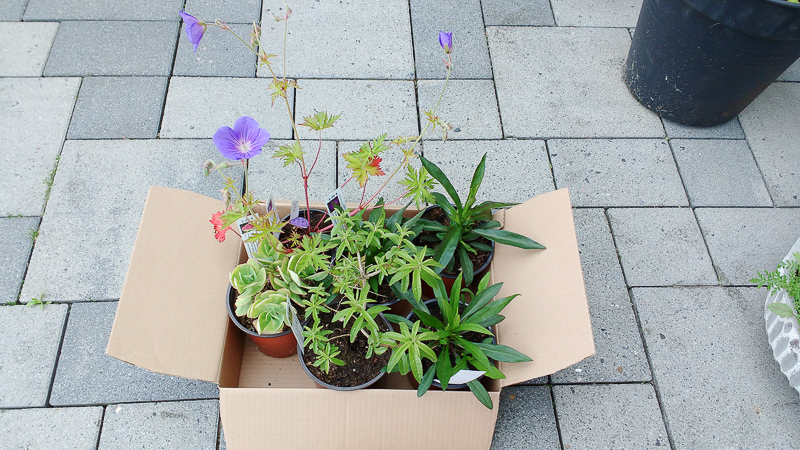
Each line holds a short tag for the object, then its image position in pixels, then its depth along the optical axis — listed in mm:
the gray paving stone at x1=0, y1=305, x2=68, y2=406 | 1691
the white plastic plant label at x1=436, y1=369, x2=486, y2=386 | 1362
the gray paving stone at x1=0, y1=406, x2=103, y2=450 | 1623
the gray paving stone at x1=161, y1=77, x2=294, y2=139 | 2273
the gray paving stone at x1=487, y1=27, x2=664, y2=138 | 2375
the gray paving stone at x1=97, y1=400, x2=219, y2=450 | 1633
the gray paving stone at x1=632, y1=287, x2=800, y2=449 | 1707
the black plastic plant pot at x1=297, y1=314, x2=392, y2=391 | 1392
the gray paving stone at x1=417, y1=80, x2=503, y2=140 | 2324
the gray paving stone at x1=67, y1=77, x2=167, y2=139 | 2246
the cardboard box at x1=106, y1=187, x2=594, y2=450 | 1355
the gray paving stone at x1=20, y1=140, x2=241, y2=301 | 1900
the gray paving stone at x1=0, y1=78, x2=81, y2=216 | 2078
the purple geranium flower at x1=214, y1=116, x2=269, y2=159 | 1174
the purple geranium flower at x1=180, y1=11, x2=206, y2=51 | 1171
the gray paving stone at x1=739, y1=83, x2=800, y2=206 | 2254
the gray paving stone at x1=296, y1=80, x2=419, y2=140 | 2295
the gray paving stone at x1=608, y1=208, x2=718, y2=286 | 1999
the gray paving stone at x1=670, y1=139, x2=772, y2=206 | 2207
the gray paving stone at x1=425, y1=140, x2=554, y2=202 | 2160
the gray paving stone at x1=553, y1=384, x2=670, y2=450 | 1679
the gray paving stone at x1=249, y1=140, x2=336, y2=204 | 2115
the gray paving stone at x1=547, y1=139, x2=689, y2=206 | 2184
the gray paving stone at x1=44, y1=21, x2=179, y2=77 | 2418
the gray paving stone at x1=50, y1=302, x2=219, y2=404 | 1697
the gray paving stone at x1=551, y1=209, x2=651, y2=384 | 1793
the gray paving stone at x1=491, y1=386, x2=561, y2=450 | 1667
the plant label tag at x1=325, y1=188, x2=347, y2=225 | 1511
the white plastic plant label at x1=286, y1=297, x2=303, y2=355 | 1360
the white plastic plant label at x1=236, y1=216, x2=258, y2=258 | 1443
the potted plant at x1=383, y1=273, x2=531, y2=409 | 1306
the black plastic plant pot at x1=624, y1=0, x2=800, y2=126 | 1955
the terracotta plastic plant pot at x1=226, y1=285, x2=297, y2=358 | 1527
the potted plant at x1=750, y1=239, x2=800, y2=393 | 1658
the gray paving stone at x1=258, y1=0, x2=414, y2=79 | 2477
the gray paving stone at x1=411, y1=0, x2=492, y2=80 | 2514
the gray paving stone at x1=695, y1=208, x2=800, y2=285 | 2031
